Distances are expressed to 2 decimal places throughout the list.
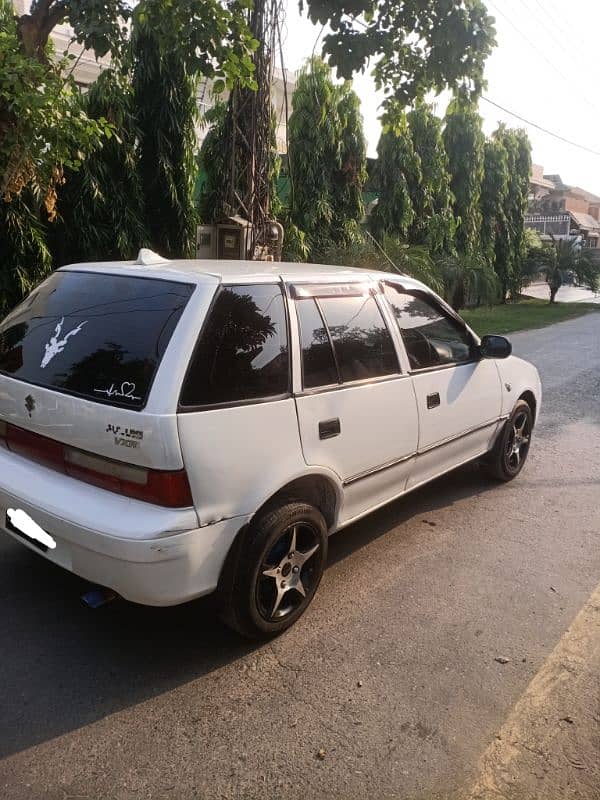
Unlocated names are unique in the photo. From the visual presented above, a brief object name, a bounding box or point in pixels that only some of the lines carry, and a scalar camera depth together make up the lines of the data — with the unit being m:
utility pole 7.16
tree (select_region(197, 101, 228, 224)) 10.43
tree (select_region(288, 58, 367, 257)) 13.07
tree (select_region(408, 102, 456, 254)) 17.12
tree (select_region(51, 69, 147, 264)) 8.69
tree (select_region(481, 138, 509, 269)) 21.27
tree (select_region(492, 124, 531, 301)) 22.66
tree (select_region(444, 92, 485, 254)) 19.12
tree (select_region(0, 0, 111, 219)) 5.31
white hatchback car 2.50
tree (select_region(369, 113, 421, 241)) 16.58
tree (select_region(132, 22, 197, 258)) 9.16
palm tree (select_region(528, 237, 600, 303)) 23.56
